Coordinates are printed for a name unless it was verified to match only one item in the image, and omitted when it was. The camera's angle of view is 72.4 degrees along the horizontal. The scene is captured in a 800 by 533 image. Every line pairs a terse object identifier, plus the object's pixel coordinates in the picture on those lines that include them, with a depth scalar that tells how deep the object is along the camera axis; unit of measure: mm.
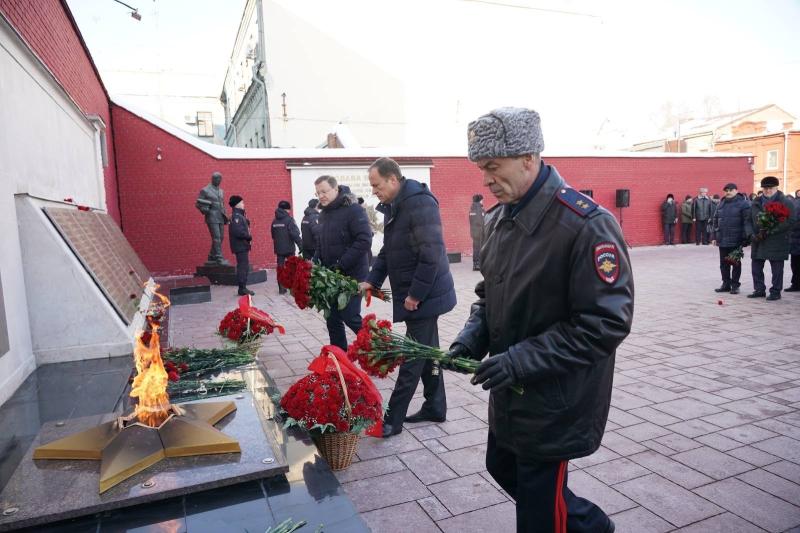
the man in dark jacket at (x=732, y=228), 9406
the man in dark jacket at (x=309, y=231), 10023
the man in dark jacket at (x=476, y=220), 14281
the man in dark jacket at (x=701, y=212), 19719
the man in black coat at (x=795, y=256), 9406
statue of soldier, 12227
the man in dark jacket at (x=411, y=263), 3809
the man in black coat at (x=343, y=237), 4871
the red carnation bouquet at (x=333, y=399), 3102
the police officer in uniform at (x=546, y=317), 1751
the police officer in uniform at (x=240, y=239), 10164
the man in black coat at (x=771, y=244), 8859
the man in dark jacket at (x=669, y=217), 19844
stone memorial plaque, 5375
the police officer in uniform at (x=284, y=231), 10883
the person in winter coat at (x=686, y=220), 20109
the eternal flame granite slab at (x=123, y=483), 2164
